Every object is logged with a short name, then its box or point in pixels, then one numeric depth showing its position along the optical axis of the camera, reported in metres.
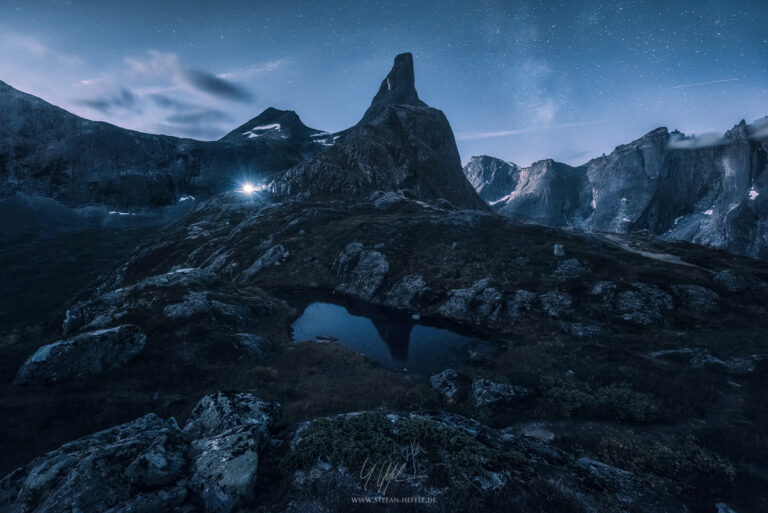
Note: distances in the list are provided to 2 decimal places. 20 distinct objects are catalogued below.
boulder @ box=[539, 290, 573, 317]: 32.66
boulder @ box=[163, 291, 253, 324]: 28.46
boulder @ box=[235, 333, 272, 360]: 24.47
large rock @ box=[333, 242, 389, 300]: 45.19
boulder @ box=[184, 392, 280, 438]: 11.96
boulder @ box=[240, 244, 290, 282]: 53.38
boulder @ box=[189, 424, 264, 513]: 8.16
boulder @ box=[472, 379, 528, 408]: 18.05
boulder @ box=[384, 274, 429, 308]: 40.50
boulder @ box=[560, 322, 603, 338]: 28.21
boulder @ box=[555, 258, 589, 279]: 39.22
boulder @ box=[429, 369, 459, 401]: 19.42
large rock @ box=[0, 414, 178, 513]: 7.59
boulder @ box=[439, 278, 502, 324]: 34.44
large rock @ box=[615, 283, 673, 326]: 30.59
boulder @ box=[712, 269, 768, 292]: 34.94
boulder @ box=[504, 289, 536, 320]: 33.47
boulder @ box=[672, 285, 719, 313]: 31.70
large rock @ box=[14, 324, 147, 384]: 18.81
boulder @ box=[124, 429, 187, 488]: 8.37
